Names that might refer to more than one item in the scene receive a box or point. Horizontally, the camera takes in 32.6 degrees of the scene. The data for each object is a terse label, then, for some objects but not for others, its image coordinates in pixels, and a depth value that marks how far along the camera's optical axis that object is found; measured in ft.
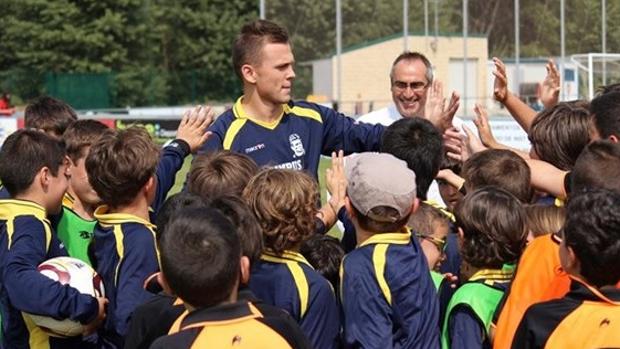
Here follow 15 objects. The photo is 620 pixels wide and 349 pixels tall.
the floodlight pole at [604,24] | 125.59
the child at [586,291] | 12.54
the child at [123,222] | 15.44
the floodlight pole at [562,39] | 123.30
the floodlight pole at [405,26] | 99.97
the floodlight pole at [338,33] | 94.58
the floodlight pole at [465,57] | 105.60
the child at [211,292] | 11.81
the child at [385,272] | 14.51
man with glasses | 25.89
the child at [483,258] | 14.75
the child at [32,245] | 15.25
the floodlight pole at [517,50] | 116.60
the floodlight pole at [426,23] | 112.38
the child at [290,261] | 14.39
